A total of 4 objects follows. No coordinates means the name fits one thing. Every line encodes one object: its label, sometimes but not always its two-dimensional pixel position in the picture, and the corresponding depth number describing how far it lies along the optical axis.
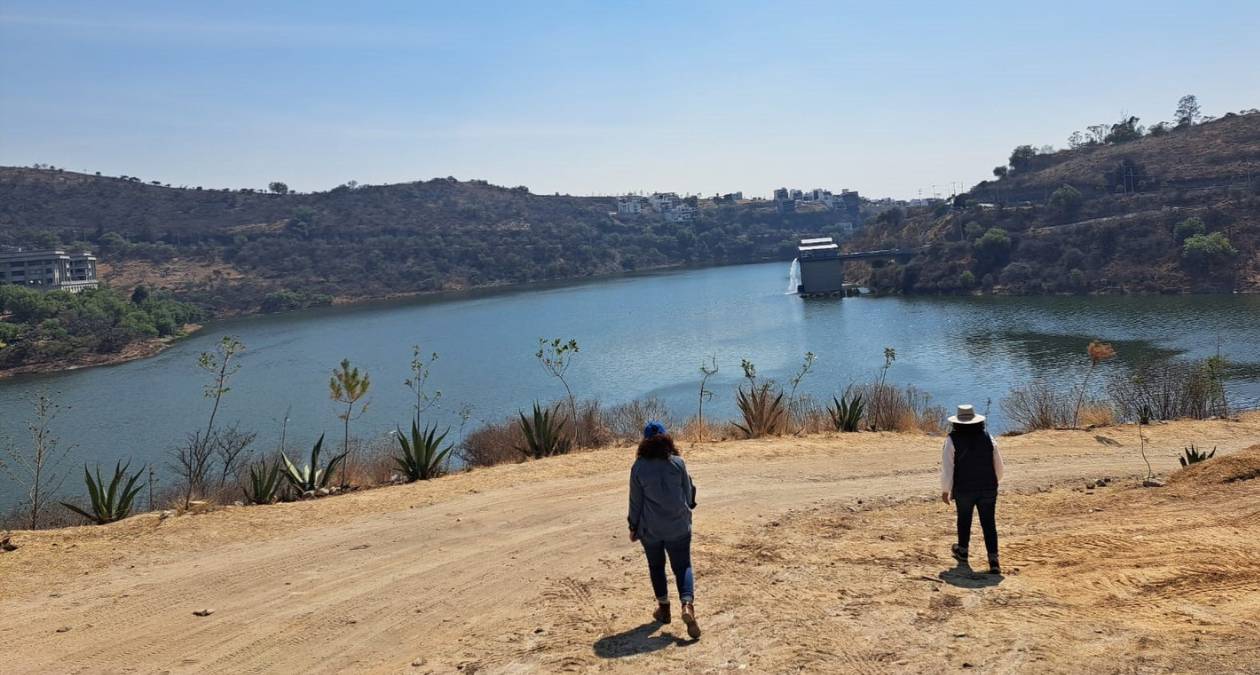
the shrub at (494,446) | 15.64
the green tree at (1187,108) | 115.00
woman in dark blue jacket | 5.73
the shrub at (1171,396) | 19.38
